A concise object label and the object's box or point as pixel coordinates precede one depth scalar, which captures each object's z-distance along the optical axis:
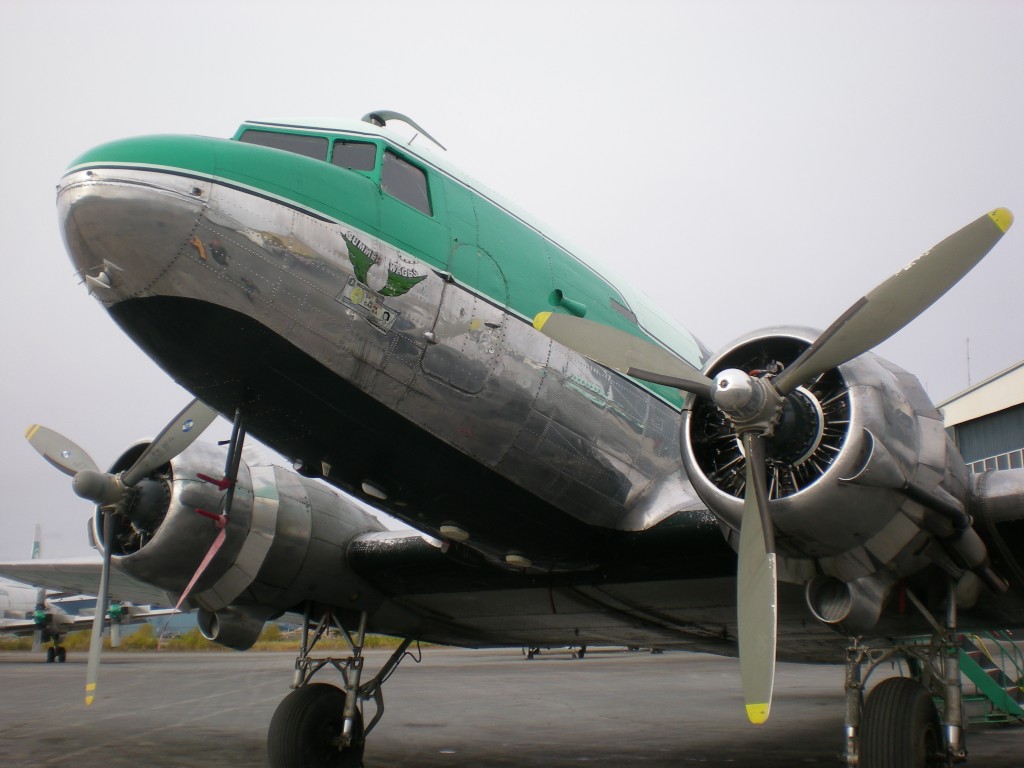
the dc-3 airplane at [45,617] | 34.28
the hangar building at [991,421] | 25.19
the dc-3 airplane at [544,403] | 4.95
